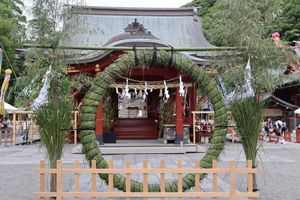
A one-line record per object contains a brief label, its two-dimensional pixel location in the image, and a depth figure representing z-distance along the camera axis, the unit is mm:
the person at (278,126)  22595
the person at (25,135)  20344
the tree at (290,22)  32500
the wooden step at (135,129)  17609
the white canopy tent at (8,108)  21109
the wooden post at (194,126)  17502
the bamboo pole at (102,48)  6512
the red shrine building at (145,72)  15312
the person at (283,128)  24027
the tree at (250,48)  6895
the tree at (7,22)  30166
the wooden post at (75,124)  17080
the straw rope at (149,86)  15180
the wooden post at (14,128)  19016
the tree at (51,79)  6016
